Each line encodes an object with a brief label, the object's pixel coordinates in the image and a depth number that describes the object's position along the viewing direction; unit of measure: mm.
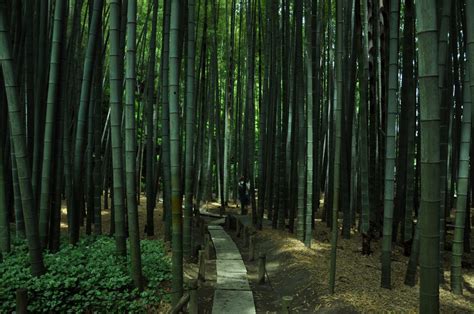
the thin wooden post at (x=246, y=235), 6500
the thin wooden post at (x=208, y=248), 5473
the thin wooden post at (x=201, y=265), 4309
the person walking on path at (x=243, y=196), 9331
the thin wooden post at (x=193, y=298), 3117
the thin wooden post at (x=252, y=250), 5531
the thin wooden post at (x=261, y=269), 4448
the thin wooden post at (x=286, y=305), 2846
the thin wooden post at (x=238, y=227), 7446
